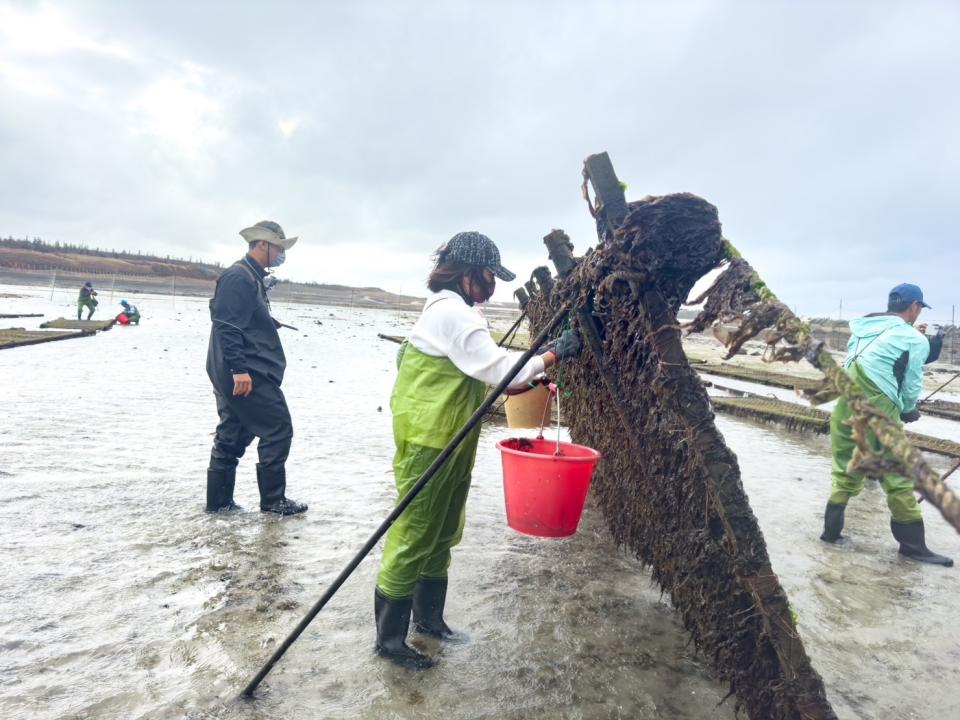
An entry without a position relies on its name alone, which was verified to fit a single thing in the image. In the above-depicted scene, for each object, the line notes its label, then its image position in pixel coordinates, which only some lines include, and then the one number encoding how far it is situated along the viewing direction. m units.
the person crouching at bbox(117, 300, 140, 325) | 23.78
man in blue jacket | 5.00
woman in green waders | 2.95
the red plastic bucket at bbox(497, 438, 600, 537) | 3.39
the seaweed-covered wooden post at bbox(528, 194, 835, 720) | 2.48
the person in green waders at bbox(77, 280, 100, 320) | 23.69
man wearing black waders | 4.76
